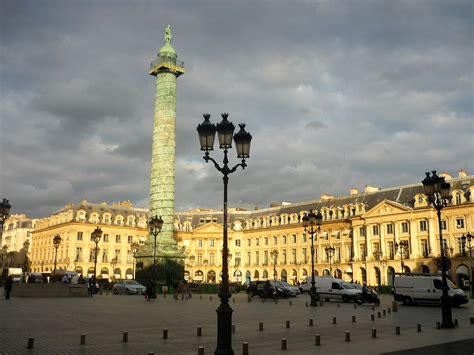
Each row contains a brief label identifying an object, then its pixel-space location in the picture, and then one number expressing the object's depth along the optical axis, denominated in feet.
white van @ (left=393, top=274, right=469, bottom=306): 97.60
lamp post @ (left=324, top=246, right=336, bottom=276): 224.82
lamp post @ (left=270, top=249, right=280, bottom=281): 263.70
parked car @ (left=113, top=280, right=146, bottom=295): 134.41
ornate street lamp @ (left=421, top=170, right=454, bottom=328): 52.54
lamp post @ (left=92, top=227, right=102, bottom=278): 131.85
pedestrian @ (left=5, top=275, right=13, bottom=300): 94.26
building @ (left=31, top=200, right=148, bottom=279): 267.39
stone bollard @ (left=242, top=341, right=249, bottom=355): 34.42
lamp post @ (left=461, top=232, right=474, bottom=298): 132.18
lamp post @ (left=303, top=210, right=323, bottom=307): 92.07
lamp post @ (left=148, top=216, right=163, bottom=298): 118.83
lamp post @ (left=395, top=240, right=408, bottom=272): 198.31
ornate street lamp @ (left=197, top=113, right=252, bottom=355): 34.65
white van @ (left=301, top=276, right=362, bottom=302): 108.40
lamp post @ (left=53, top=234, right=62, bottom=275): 140.69
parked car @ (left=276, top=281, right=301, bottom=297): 130.74
